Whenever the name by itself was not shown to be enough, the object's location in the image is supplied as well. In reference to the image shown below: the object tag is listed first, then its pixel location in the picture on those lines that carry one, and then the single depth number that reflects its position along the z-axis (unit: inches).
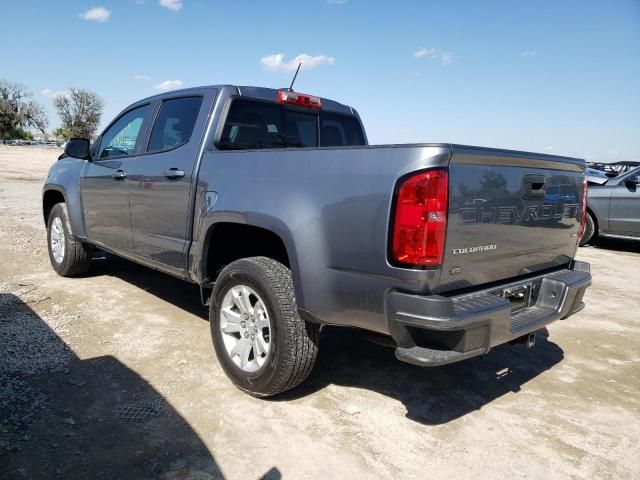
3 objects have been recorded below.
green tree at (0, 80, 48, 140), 3036.4
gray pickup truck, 88.7
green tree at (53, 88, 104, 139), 2797.7
